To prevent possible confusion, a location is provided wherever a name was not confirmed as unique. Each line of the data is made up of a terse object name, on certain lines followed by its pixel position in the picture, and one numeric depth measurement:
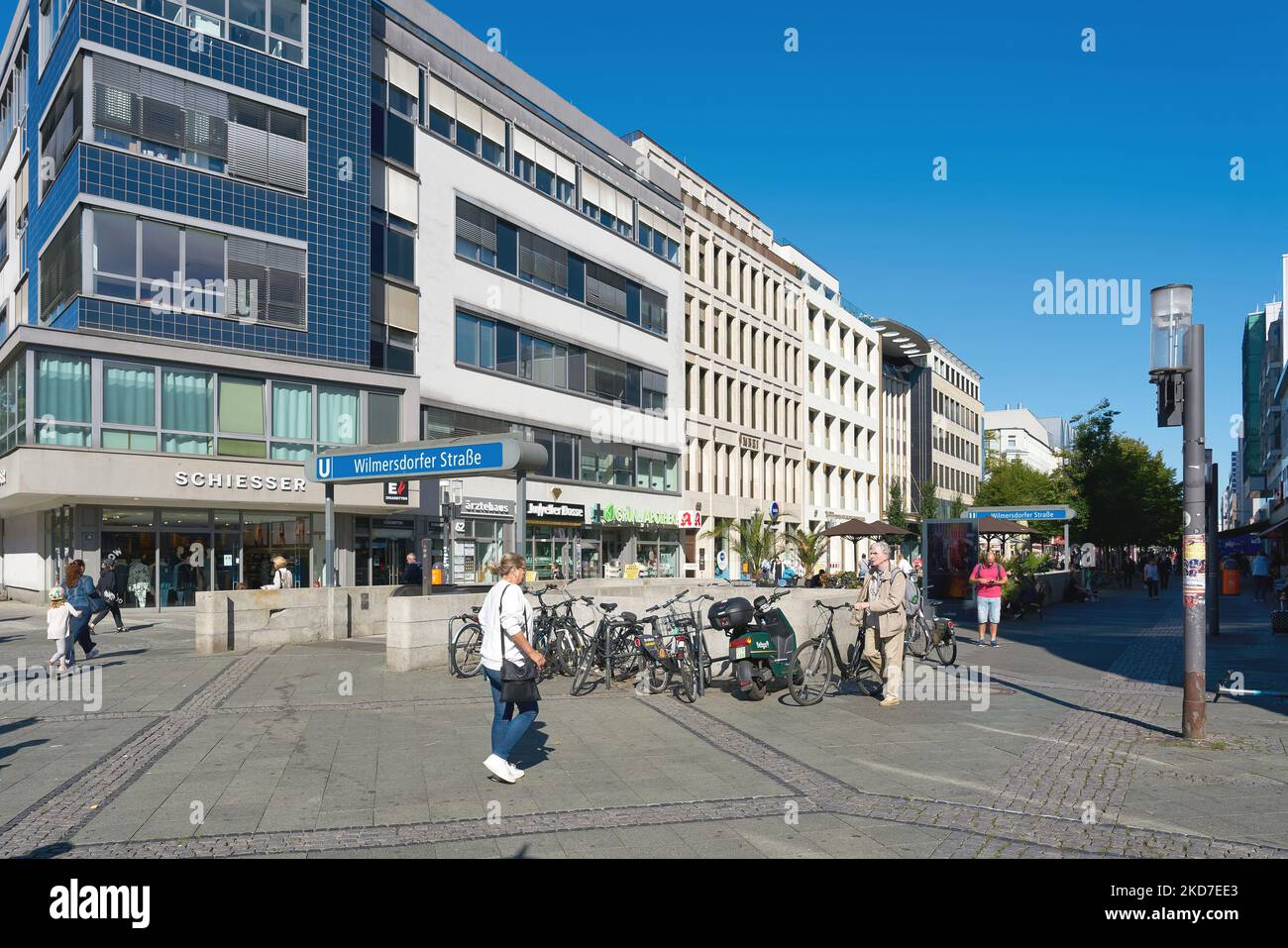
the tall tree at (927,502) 58.59
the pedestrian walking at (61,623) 13.68
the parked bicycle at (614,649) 12.75
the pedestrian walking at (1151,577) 37.81
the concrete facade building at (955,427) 84.56
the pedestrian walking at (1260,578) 33.56
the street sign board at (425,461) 14.82
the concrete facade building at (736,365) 49.56
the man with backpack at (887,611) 11.46
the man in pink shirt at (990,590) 18.33
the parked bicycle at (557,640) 13.63
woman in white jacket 7.63
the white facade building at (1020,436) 136.75
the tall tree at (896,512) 58.16
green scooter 11.48
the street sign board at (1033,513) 32.34
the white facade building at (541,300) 33.47
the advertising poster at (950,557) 29.72
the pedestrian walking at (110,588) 20.05
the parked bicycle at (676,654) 11.66
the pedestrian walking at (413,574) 25.30
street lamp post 9.25
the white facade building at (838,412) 62.41
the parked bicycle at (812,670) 11.42
